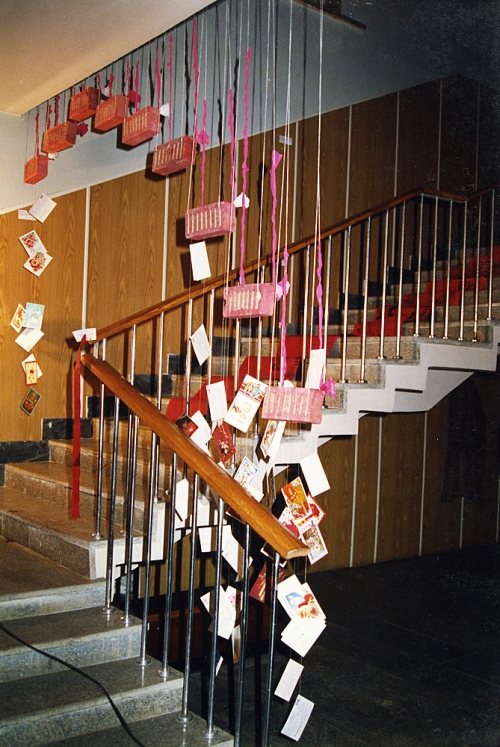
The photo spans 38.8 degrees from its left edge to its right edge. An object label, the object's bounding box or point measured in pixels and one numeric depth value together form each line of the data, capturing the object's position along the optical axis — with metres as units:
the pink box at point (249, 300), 2.70
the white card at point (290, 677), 2.54
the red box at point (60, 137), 3.91
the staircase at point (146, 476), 2.40
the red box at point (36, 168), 4.11
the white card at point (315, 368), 2.99
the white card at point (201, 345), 3.42
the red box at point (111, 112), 3.59
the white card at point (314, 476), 3.21
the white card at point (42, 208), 4.40
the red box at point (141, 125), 3.35
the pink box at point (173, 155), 3.08
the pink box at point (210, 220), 2.84
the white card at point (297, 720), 2.75
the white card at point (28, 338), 4.39
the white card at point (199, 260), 3.25
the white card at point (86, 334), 3.89
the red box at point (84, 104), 3.79
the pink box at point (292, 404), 2.73
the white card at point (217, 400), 3.27
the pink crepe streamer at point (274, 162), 2.95
